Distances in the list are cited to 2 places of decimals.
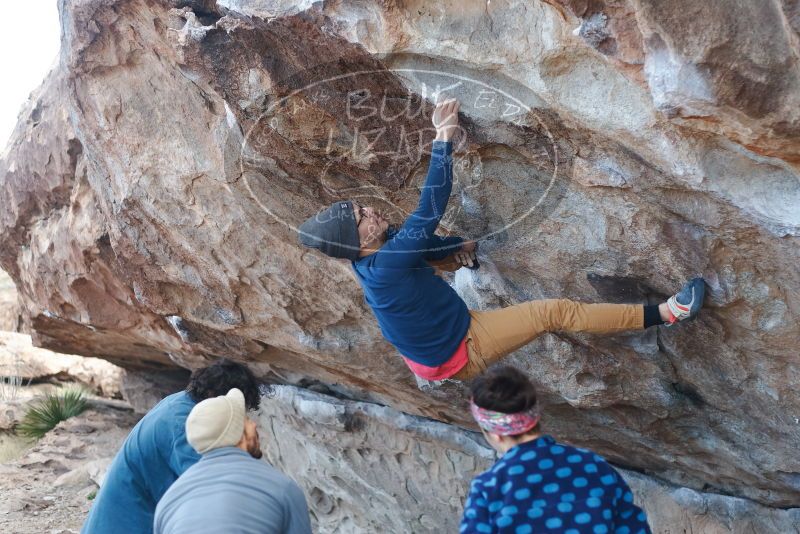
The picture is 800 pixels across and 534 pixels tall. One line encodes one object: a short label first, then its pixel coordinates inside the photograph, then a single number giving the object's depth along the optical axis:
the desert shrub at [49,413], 9.68
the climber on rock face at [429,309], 3.39
